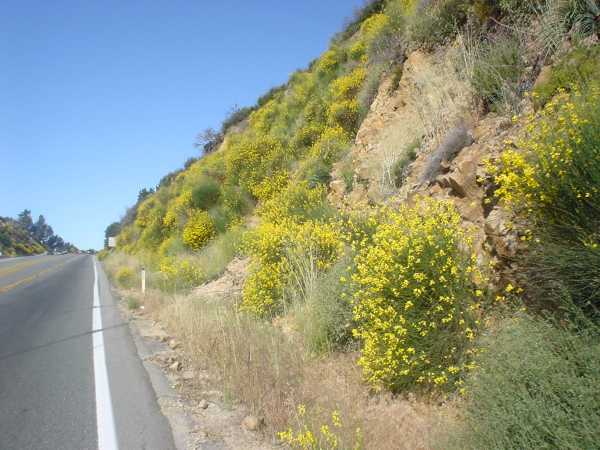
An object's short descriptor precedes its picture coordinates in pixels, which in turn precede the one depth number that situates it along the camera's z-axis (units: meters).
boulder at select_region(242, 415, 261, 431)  4.59
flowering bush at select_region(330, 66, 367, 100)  16.23
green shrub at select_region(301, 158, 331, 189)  13.41
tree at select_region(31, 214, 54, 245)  128.14
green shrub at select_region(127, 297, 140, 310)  13.49
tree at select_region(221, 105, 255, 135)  36.75
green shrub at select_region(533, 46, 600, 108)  5.61
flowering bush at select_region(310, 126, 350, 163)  14.30
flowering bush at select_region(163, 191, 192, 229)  23.84
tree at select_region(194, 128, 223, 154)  37.62
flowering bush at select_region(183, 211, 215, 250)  20.08
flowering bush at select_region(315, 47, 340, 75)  21.08
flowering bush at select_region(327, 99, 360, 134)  15.44
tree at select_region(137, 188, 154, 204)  60.31
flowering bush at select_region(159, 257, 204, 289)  14.42
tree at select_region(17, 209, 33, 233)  124.68
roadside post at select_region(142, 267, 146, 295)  15.82
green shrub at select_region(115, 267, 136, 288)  21.15
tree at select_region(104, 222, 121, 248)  90.50
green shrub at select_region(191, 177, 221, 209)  22.69
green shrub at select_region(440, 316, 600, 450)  2.74
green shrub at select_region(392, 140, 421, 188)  9.40
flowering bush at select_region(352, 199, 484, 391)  4.44
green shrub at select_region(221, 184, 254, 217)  18.98
